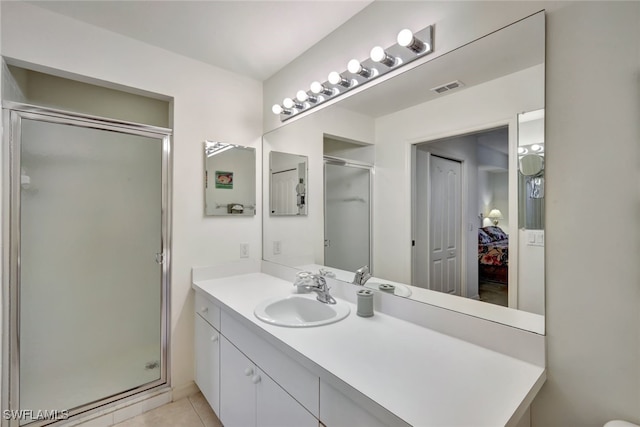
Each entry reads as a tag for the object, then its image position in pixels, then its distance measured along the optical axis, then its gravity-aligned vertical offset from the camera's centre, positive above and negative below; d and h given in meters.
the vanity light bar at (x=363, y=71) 1.23 +0.73
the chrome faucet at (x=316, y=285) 1.52 -0.40
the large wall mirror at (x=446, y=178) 0.98 +0.16
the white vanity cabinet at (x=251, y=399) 1.05 -0.79
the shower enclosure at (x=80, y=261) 1.54 -0.31
